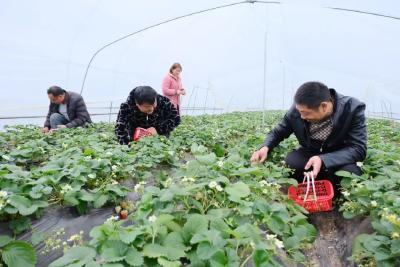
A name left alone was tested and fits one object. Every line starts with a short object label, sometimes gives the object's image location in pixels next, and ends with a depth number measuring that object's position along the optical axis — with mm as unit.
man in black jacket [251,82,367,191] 2705
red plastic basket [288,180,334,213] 2539
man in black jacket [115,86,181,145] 4176
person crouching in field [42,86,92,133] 6195
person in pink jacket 7445
